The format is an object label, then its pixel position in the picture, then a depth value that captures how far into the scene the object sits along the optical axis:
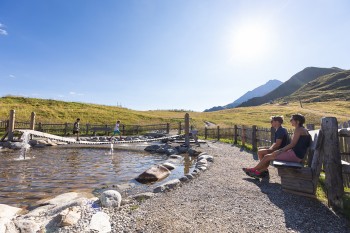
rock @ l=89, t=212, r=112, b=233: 4.29
